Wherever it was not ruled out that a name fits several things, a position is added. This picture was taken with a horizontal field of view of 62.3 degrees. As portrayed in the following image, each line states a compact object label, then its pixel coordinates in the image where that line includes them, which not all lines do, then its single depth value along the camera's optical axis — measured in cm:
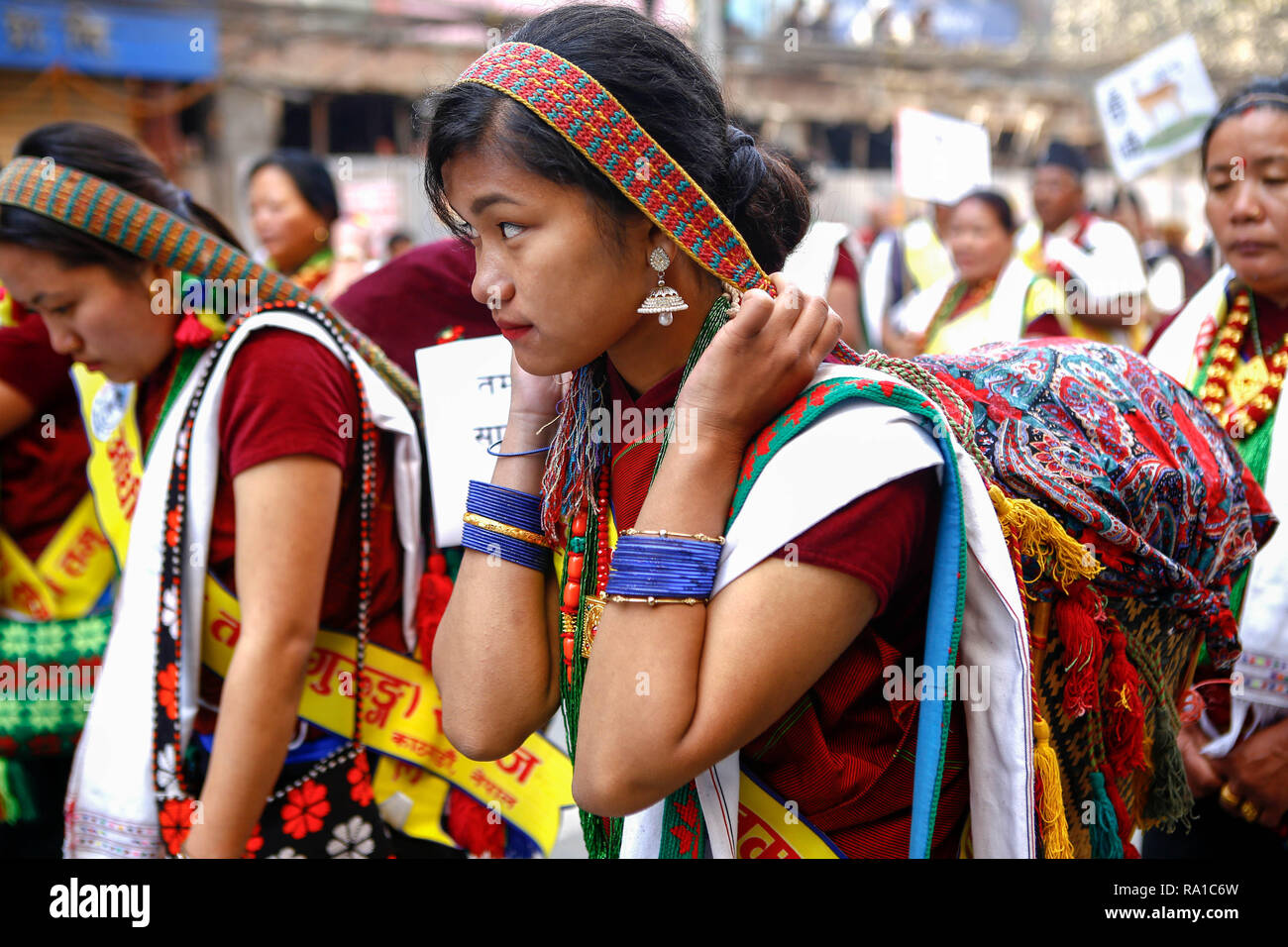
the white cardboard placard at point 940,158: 558
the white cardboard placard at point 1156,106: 493
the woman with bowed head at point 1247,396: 214
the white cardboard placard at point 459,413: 217
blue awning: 1090
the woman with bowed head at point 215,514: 188
